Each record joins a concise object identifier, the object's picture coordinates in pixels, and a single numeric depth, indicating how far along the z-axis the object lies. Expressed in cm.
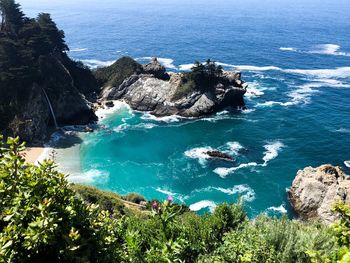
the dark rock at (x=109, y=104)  8800
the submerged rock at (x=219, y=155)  6382
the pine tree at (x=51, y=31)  8415
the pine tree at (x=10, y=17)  7762
